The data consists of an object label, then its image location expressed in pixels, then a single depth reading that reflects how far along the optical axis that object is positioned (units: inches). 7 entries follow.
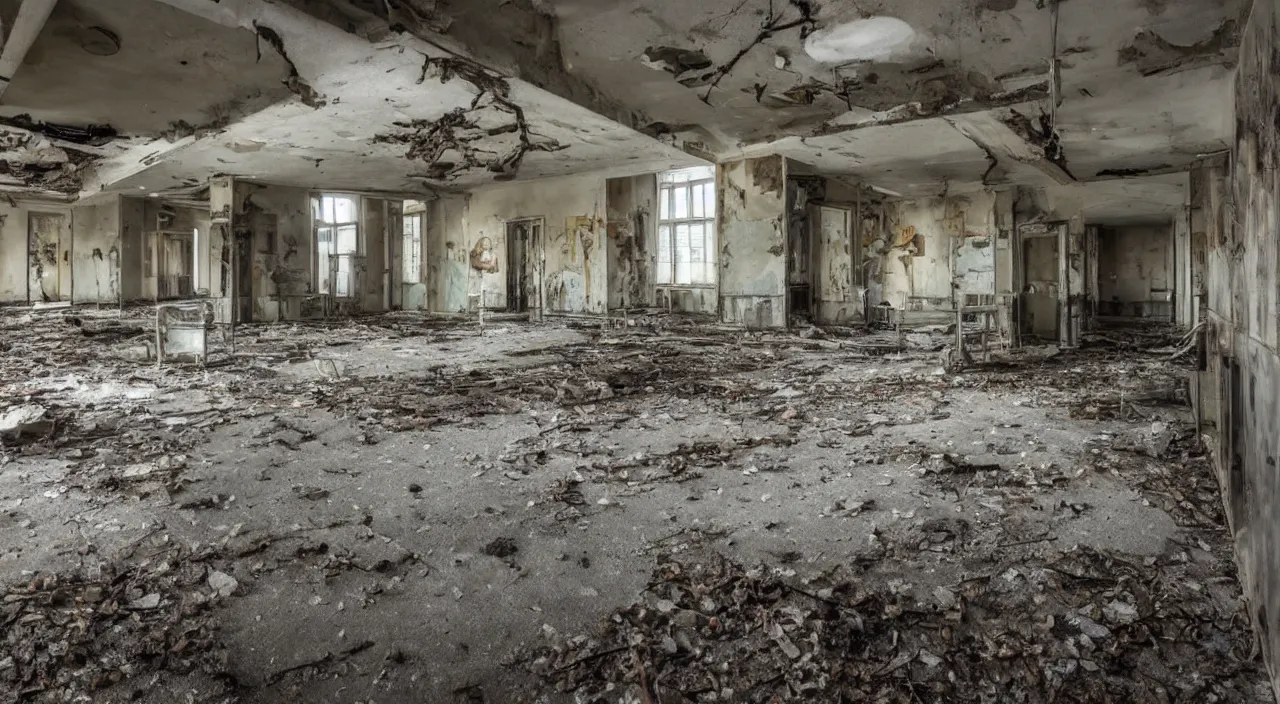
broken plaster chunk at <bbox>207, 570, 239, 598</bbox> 87.0
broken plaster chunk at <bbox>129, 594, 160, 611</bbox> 82.9
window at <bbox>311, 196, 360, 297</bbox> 670.5
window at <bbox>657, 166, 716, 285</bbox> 561.6
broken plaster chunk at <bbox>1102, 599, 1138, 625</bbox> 80.4
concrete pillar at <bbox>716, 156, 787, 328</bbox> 412.5
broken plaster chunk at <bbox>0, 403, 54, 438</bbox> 158.4
